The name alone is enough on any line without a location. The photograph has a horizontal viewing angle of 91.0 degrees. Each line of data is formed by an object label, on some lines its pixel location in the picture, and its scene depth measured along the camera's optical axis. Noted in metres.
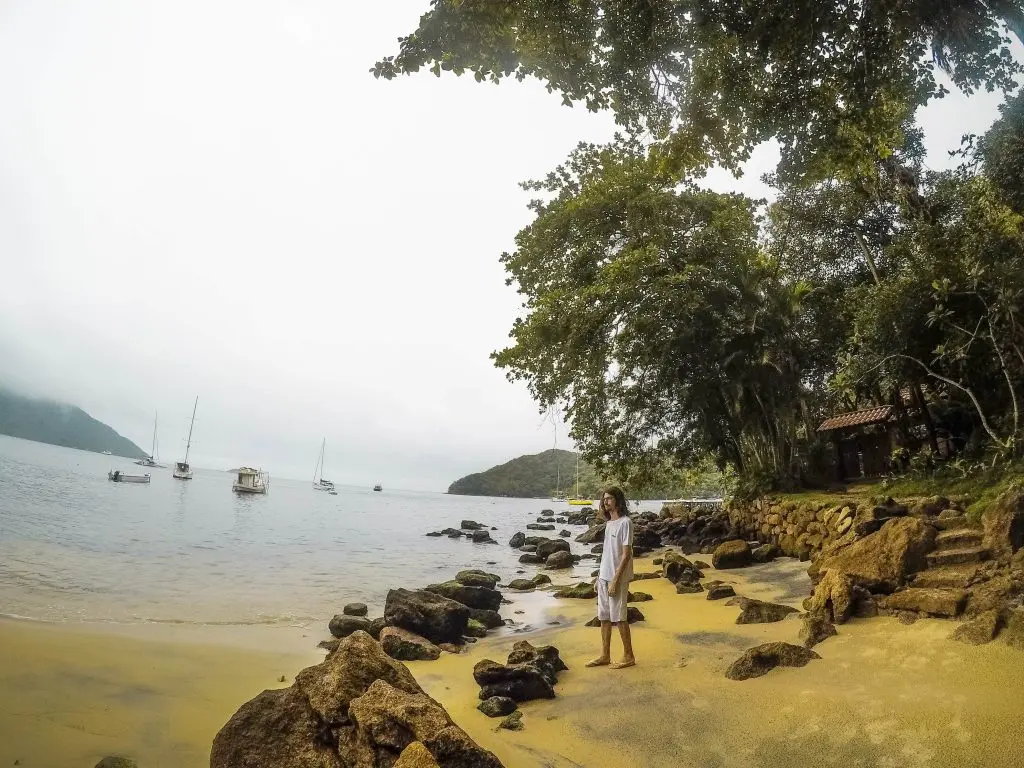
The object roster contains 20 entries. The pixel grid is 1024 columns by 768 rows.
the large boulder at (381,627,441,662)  7.05
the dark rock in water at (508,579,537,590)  14.09
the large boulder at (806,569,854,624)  5.61
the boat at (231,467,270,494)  65.12
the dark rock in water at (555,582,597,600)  11.83
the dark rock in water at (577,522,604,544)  30.27
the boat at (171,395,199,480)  79.94
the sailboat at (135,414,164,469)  110.01
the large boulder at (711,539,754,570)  12.19
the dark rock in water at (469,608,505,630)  9.47
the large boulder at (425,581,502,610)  10.51
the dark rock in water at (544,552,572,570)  19.06
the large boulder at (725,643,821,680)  4.66
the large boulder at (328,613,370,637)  8.64
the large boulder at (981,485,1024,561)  6.06
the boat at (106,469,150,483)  57.79
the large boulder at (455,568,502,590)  12.28
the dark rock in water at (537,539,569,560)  22.16
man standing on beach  5.84
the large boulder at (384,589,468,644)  8.08
